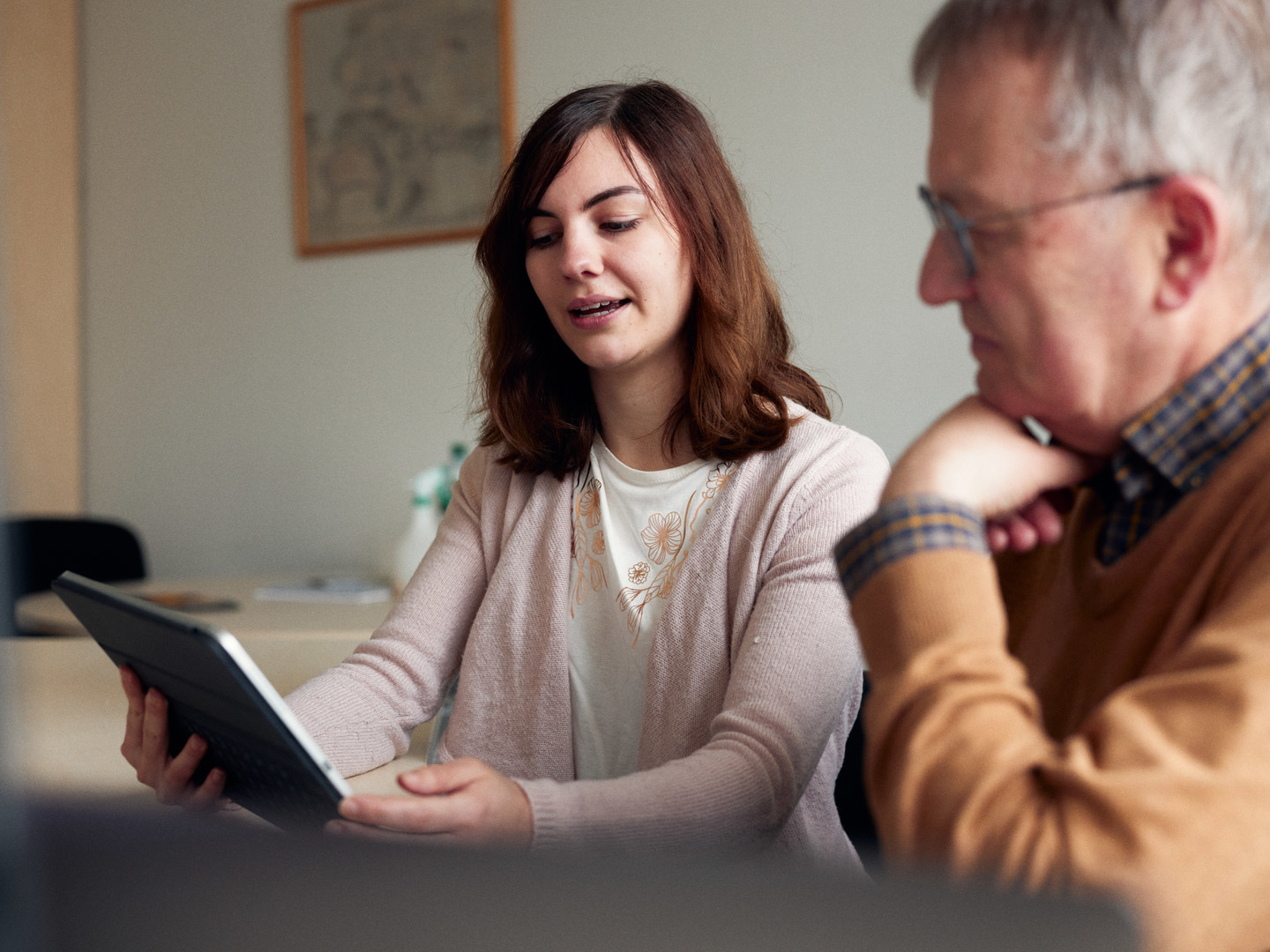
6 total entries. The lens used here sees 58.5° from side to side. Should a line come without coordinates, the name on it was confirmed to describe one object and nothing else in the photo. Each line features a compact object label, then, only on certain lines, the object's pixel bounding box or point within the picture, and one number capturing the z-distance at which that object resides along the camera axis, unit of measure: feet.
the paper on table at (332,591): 7.66
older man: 1.55
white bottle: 7.89
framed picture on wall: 9.81
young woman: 3.37
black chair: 9.07
